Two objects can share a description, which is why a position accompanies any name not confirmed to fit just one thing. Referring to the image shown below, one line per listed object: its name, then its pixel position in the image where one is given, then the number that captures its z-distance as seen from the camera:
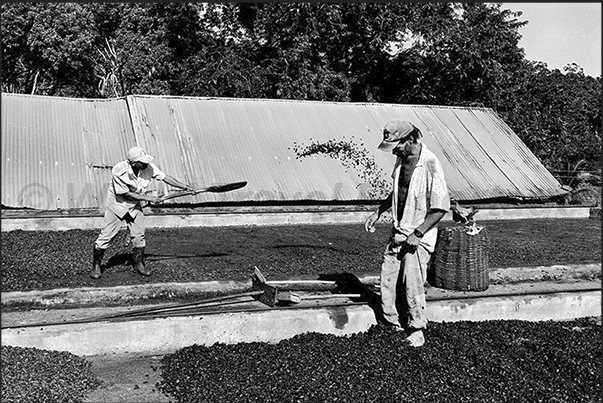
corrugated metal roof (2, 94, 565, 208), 12.77
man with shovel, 7.11
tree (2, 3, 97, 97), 26.28
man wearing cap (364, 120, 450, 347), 5.30
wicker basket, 6.93
